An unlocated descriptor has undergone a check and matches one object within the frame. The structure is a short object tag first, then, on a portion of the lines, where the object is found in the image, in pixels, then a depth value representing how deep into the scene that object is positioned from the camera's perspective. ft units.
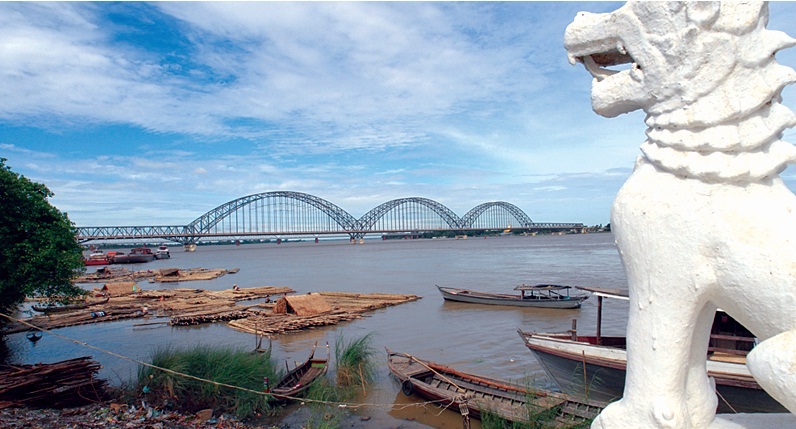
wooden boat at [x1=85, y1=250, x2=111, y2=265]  206.34
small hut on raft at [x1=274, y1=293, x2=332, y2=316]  64.72
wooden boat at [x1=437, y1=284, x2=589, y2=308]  67.92
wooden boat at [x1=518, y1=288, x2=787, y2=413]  24.13
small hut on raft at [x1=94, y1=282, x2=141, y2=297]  93.71
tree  37.32
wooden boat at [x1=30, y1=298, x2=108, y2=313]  72.74
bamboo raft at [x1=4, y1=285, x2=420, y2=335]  60.29
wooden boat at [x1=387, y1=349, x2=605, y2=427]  23.79
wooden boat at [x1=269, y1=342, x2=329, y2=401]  31.12
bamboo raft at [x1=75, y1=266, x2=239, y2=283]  132.40
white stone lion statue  7.32
